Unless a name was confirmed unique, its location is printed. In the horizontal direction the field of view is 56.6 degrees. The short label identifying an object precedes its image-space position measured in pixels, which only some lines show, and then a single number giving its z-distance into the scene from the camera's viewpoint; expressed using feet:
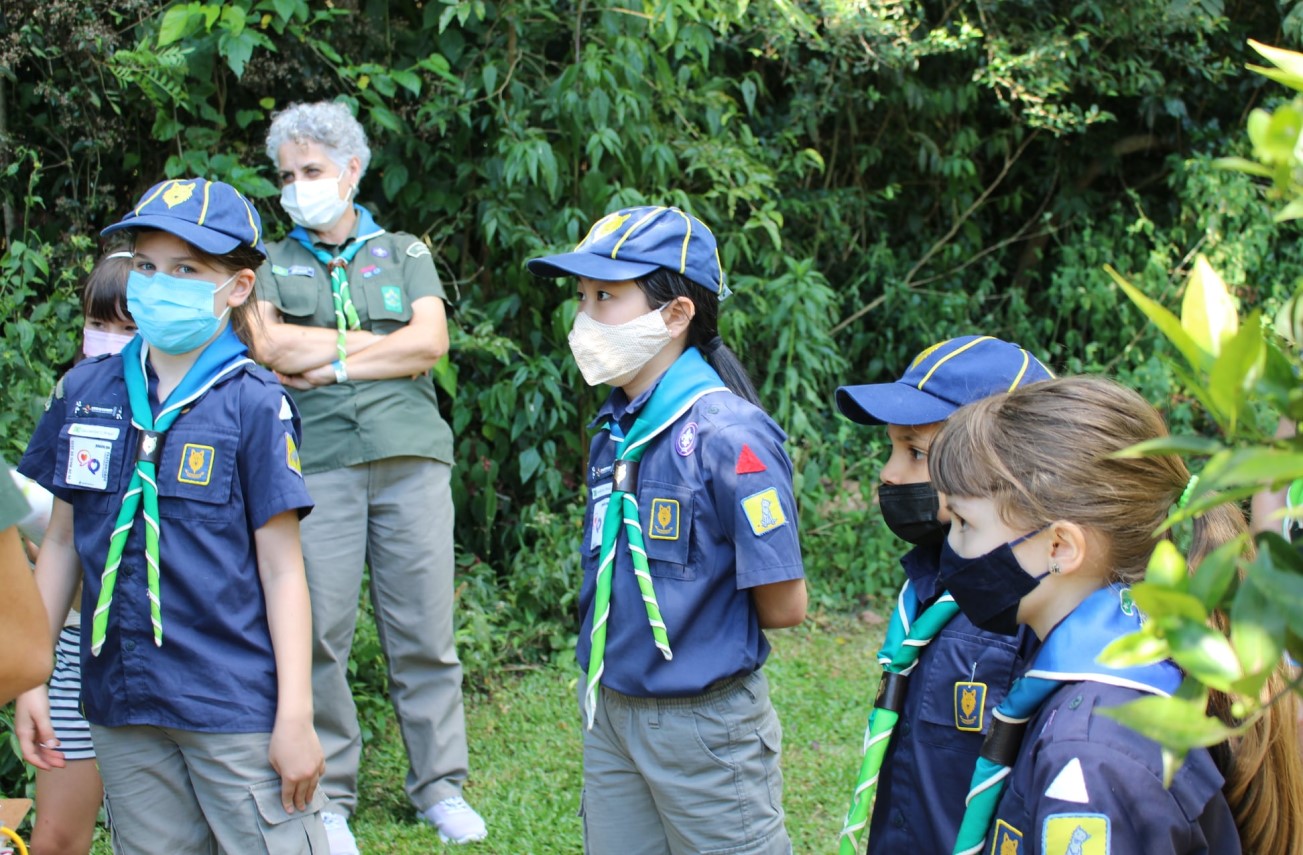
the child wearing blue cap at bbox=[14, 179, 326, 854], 7.86
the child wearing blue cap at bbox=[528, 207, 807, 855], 8.02
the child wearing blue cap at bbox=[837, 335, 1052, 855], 6.81
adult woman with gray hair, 12.58
